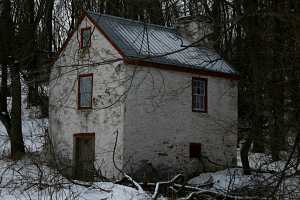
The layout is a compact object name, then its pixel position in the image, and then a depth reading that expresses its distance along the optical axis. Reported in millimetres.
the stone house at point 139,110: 20688
